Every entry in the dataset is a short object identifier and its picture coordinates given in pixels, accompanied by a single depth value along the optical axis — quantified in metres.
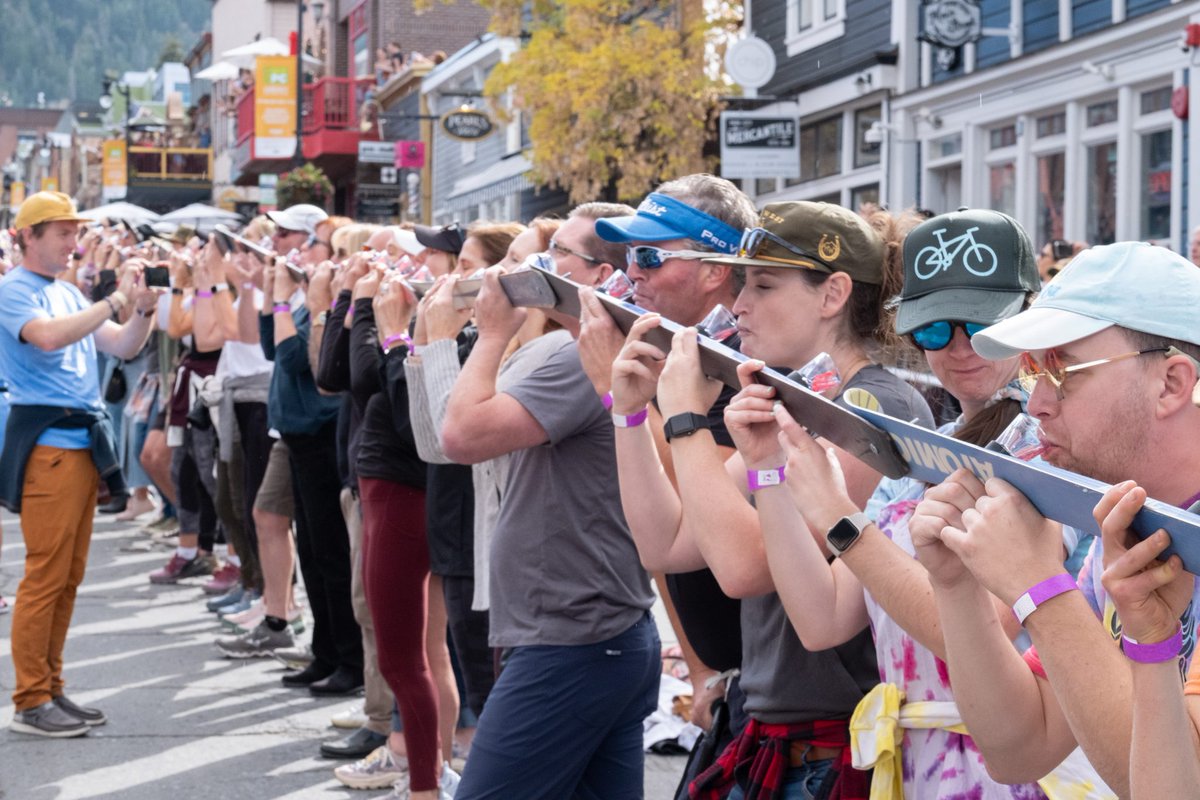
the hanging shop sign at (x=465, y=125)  26.64
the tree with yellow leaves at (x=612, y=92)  19.67
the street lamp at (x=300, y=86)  29.59
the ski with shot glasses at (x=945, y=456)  1.69
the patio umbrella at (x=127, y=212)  20.08
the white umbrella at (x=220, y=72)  41.92
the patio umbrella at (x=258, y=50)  36.78
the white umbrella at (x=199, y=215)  20.53
